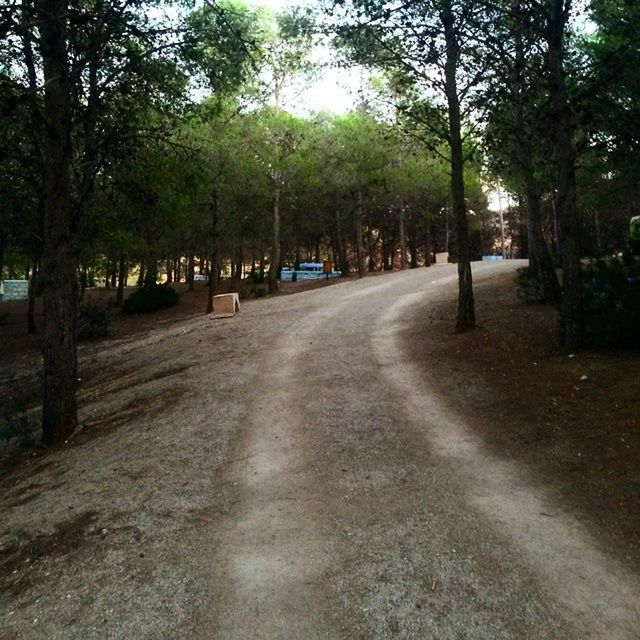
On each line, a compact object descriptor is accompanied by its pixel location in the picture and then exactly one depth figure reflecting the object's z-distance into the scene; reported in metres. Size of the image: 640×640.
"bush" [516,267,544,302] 13.92
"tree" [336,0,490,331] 12.19
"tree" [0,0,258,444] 8.23
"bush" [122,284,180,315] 28.76
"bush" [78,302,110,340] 21.48
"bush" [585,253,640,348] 8.37
